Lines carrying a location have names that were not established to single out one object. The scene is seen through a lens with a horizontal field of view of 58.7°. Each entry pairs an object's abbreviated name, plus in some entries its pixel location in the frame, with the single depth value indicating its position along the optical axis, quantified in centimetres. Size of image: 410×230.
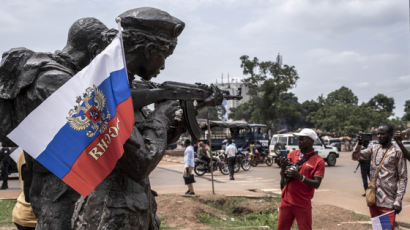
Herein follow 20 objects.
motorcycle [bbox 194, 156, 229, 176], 1703
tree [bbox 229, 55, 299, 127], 3269
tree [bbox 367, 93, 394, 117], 6794
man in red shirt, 414
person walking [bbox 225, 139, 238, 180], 1567
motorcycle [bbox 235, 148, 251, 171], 1893
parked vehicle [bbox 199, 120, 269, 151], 2592
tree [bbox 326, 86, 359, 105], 7200
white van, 2086
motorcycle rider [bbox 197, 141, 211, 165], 1677
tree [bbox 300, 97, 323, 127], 8094
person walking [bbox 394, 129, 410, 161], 462
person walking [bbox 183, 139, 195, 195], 1036
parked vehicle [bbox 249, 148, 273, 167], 2239
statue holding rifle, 176
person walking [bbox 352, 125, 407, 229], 440
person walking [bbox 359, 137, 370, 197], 957
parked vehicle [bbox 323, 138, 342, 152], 3862
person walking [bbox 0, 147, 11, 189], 1195
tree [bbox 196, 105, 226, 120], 6646
